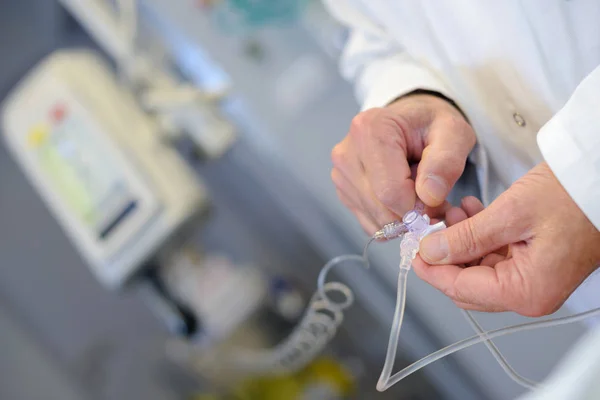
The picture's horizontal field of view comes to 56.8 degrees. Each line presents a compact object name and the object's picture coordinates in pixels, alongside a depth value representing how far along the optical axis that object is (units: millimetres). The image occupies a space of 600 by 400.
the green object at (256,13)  1074
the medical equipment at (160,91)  1081
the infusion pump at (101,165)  1014
